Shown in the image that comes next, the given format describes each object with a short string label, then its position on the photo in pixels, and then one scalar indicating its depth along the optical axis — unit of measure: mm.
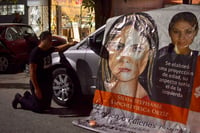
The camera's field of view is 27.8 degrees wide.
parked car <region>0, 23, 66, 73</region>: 12852
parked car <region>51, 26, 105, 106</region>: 7242
